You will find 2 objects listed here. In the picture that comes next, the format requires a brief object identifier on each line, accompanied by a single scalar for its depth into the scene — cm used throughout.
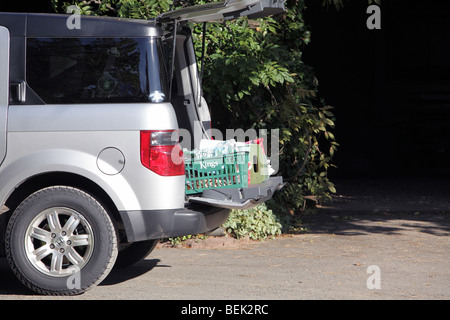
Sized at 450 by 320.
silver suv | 1129
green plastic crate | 1230
